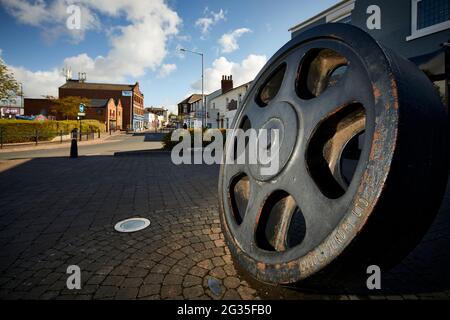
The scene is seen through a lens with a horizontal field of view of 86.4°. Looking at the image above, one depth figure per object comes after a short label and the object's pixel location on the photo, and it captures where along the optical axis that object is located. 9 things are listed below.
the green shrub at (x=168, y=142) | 13.30
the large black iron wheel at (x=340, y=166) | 1.18
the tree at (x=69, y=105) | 42.91
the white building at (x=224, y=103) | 32.62
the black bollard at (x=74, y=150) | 11.09
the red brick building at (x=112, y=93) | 65.00
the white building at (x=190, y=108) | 47.66
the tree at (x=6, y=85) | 19.97
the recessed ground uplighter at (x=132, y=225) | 3.33
